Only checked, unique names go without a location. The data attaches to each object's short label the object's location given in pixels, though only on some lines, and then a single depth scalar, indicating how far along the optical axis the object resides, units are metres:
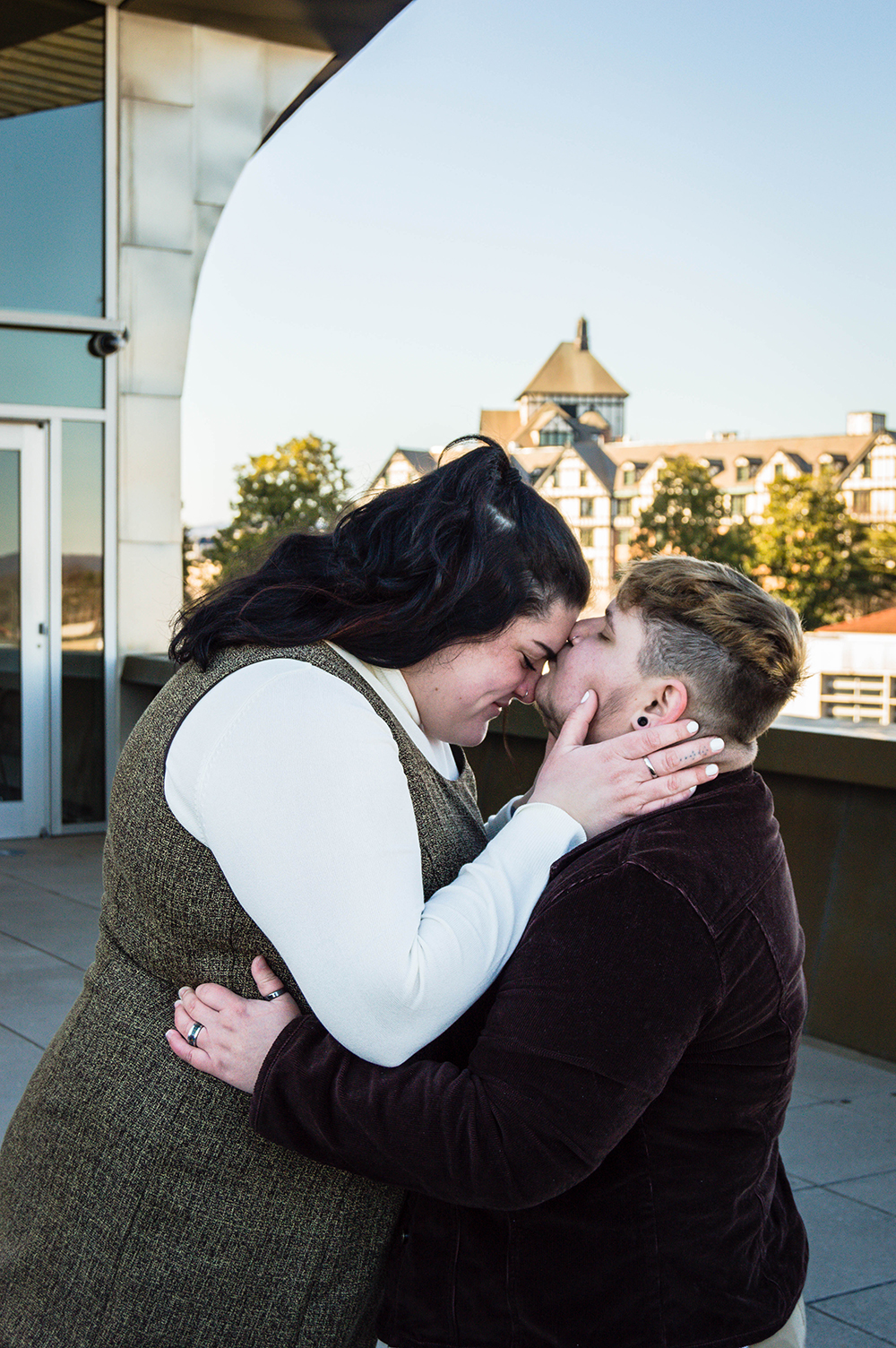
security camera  8.70
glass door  8.64
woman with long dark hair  1.36
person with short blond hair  1.36
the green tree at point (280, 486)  72.00
